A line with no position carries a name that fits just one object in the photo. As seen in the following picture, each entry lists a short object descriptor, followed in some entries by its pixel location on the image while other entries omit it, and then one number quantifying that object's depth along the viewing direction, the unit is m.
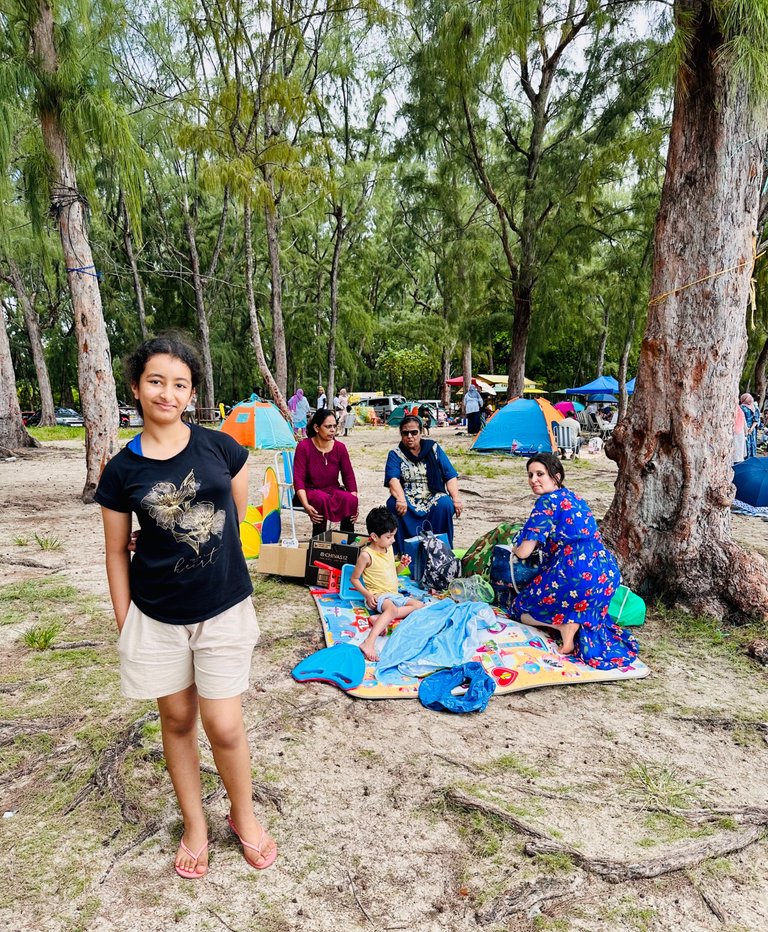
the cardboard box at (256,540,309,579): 4.49
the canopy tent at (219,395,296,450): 12.84
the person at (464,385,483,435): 16.80
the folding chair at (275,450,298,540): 5.34
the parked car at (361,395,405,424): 24.77
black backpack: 4.26
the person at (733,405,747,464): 7.43
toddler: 3.73
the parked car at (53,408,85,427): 22.44
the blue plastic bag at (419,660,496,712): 2.74
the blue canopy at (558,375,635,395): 23.58
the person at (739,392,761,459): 9.53
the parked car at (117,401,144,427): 20.35
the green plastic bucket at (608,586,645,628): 3.61
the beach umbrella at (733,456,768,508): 7.22
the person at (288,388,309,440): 15.92
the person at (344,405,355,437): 18.52
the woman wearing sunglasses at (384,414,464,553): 4.65
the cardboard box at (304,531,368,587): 4.24
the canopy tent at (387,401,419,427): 21.06
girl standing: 1.61
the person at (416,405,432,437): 18.36
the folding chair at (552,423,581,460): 12.07
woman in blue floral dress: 3.26
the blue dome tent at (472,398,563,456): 12.16
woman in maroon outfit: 4.67
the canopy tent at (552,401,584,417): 17.08
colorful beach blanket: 2.96
